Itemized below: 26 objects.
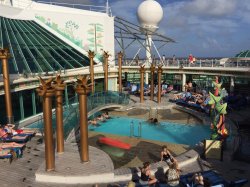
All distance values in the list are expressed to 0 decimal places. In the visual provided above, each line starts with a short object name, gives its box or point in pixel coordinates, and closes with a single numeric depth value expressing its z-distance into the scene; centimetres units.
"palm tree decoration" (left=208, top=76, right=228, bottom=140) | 1142
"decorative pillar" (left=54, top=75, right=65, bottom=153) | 1055
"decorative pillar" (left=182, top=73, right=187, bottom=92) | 2840
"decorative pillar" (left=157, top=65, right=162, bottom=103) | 2230
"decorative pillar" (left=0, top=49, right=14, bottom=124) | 1338
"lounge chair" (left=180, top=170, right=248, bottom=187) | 796
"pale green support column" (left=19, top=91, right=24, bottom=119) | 1613
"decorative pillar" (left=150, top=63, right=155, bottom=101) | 2262
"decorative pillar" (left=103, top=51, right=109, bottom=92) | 2406
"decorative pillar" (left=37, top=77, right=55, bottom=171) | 907
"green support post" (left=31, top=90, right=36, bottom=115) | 1716
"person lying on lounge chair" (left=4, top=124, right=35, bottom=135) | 1182
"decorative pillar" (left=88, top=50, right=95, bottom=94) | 2217
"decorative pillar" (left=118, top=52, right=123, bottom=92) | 2487
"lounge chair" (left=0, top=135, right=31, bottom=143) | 1132
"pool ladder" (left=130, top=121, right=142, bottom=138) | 1507
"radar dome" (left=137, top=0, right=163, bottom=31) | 3282
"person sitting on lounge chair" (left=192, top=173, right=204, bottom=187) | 754
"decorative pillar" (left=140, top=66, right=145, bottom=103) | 2264
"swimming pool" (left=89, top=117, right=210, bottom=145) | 1508
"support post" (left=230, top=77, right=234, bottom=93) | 2352
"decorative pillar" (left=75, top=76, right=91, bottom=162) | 962
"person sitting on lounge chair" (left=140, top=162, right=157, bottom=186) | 804
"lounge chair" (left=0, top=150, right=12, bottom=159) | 1001
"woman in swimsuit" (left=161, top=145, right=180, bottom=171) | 998
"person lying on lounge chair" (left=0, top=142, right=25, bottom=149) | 1038
